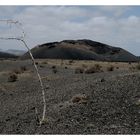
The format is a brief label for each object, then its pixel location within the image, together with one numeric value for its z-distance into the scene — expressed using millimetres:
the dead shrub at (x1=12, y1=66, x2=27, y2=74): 17214
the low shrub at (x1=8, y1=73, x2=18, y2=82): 14358
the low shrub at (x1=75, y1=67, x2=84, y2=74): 16456
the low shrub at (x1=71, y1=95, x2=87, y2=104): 7223
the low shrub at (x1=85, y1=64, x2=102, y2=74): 15653
